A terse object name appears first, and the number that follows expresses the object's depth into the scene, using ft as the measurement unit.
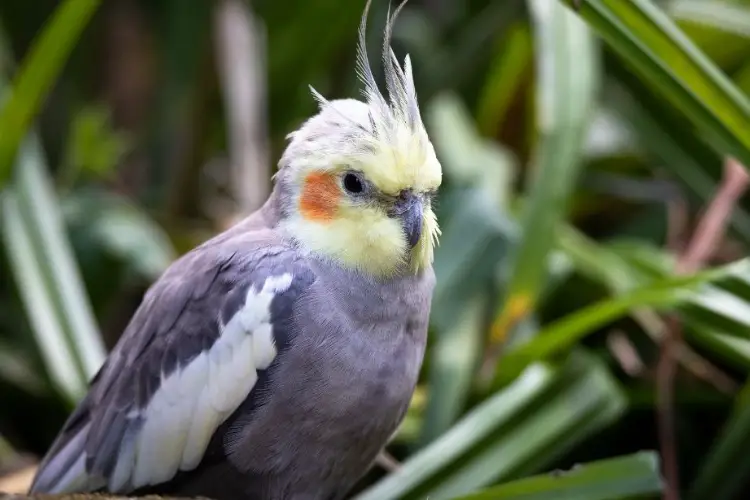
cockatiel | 6.30
